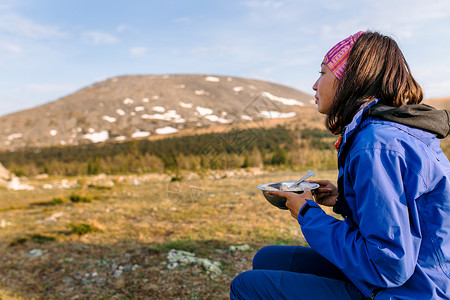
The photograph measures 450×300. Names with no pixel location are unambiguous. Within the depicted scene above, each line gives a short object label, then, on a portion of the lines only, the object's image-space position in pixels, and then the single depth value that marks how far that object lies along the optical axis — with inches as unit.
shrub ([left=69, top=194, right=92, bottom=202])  314.5
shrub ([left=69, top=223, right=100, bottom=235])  192.4
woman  41.8
